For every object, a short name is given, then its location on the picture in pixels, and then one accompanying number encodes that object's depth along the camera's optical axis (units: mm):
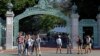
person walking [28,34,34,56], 26734
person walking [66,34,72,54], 32250
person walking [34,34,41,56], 28016
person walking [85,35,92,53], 31031
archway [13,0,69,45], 39562
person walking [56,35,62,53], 31809
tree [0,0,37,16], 44812
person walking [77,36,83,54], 31598
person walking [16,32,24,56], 27645
